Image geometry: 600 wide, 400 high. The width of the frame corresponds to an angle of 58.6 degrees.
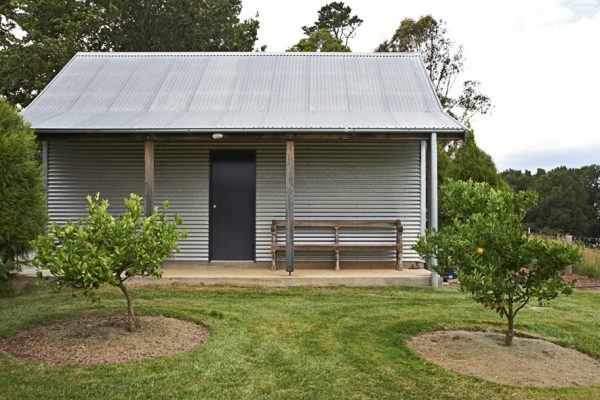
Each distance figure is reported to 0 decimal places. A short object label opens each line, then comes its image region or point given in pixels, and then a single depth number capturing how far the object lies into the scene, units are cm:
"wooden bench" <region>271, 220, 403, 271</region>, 1012
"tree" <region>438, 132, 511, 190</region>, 1282
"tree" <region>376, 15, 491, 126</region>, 2597
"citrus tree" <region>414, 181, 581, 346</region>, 495
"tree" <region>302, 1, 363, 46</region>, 3586
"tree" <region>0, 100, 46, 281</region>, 725
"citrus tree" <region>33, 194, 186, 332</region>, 507
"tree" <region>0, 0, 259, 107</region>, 1950
